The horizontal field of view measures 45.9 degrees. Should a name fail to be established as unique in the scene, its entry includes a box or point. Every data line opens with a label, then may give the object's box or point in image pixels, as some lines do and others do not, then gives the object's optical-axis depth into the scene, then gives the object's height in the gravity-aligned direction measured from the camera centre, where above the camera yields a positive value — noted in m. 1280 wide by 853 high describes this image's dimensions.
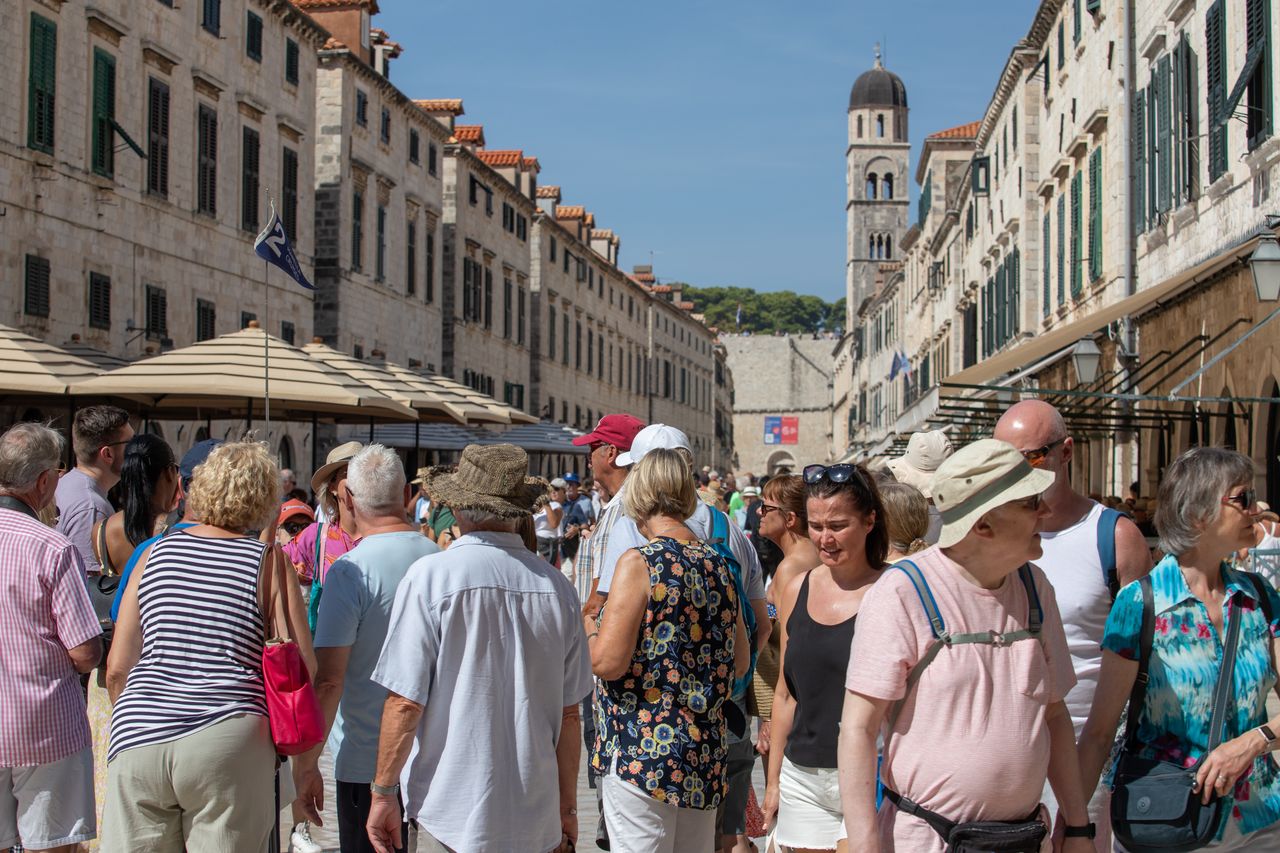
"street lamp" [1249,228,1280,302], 11.11 +1.39
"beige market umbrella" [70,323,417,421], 13.46 +0.68
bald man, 4.47 -0.30
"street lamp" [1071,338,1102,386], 15.12 +1.00
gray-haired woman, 3.81 -0.49
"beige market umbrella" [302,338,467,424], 17.78 +0.87
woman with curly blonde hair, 4.36 -0.69
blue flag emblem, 14.78 +2.06
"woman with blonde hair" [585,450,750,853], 4.59 -0.74
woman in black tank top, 4.65 -0.61
